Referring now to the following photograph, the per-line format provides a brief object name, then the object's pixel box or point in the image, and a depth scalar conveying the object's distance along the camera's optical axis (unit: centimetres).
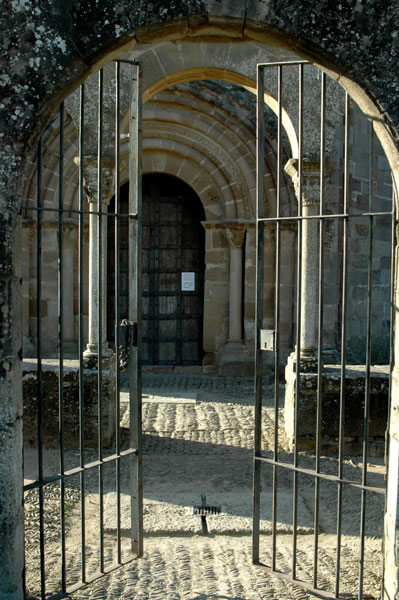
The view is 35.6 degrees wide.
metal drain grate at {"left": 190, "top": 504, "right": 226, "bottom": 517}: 452
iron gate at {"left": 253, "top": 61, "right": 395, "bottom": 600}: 345
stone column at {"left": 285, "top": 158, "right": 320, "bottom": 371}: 624
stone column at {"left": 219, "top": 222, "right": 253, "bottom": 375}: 962
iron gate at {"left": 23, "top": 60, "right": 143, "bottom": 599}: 339
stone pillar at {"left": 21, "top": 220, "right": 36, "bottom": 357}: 919
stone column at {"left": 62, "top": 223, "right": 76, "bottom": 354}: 938
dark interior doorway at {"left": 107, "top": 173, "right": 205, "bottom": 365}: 1034
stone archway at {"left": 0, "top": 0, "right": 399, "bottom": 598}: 265
